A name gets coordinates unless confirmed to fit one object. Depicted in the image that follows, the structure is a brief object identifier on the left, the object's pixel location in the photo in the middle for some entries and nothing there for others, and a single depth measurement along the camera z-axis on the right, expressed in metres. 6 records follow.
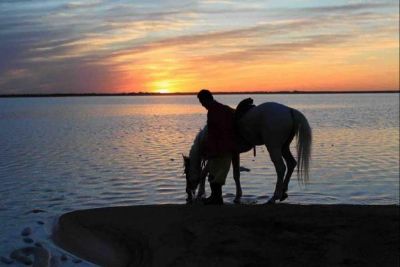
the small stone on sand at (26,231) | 7.16
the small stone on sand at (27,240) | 6.76
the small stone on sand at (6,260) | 5.92
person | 8.40
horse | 8.24
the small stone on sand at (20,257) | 5.98
